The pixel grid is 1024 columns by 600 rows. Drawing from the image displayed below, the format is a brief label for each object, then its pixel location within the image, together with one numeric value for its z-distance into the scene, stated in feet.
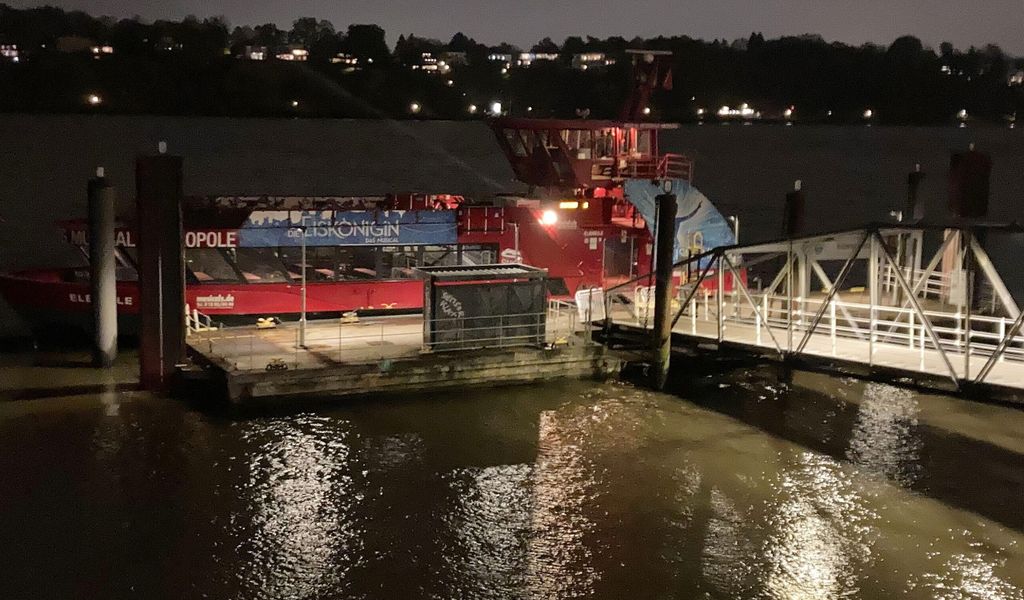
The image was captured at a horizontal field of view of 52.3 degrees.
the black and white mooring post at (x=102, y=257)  82.23
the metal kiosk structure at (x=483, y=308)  81.61
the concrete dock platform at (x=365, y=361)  75.46
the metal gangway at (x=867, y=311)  63.67
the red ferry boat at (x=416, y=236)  93.56
